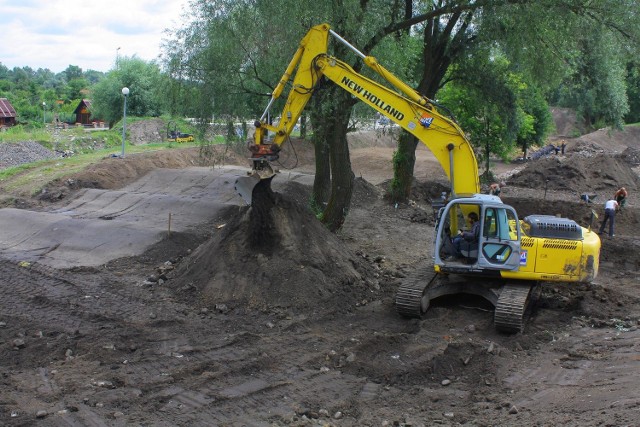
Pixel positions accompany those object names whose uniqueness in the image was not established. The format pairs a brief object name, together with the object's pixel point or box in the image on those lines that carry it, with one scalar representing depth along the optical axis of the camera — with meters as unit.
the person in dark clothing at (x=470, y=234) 12.07
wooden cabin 61.41
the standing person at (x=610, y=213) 19.64
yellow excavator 11.87
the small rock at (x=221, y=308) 12.28
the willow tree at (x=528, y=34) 15.71
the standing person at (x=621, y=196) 22.72
